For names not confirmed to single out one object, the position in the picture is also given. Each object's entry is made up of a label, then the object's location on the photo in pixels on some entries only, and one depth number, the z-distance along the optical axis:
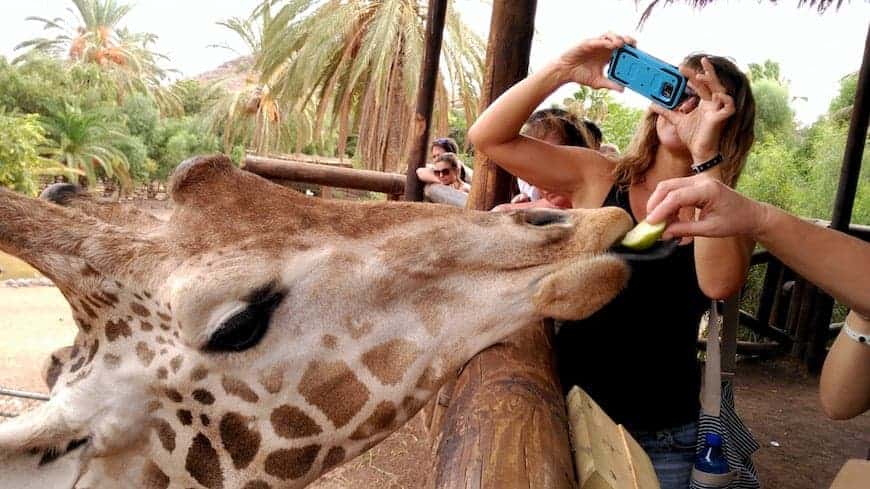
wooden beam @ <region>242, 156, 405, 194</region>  4.62
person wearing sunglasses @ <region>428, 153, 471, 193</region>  4.40
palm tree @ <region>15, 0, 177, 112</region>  29.17
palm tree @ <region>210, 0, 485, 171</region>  12.66
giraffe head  1.12
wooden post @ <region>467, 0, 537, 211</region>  2.62
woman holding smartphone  1.46
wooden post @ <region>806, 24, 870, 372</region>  5.30
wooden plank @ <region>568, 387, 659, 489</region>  1.08
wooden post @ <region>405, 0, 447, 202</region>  4.06
